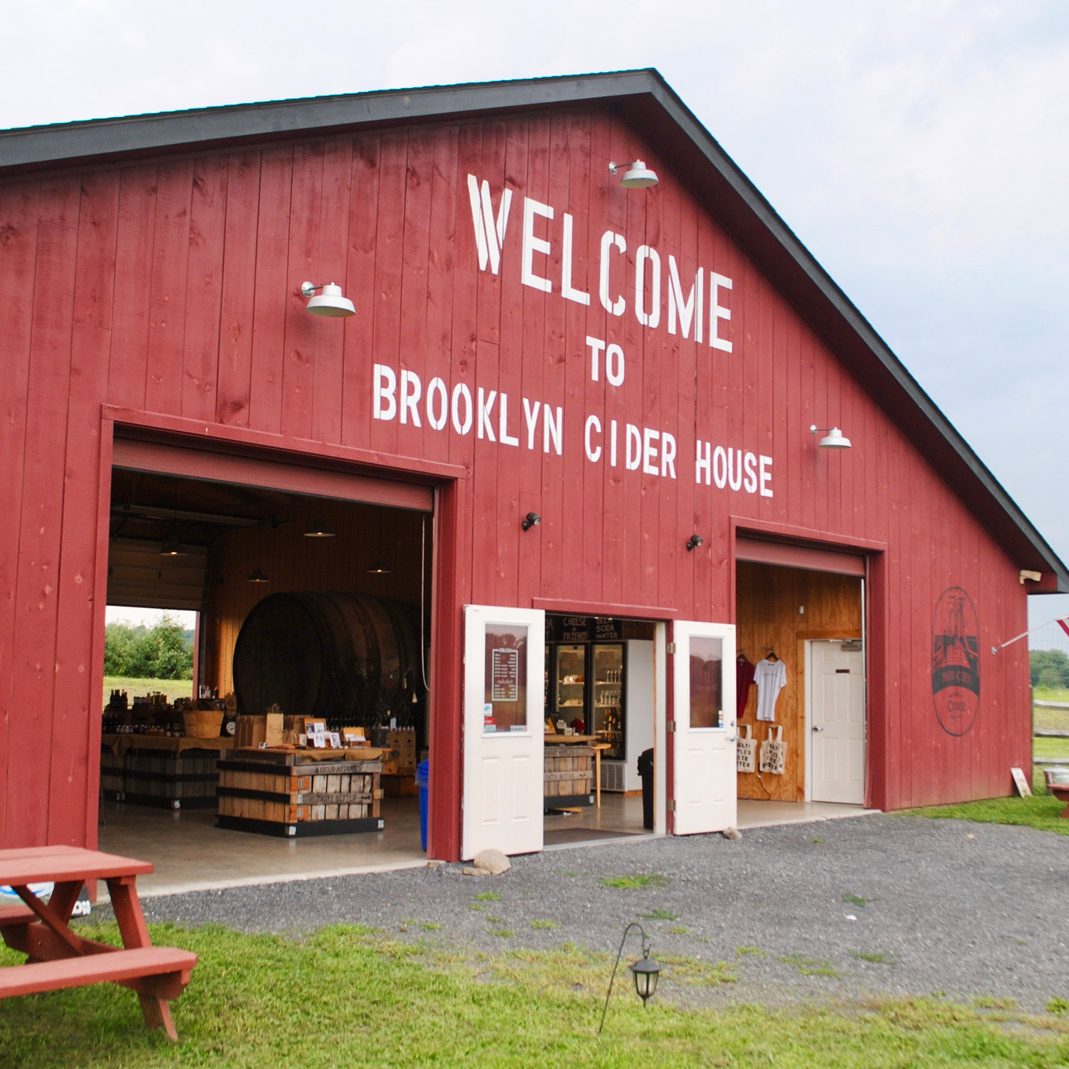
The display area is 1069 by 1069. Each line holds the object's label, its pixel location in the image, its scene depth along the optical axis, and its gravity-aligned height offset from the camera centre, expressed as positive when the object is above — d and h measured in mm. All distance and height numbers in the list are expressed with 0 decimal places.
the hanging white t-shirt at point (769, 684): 16344 -21
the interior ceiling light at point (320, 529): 18330 +2108
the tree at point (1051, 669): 68694 +952
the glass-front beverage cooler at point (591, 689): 17031 -117
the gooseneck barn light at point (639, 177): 11742 +4482
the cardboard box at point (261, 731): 11898 -499
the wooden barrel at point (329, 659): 15336 +220
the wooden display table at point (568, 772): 14398 -1017
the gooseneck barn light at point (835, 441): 13992 +2571
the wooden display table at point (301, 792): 11664 -1040
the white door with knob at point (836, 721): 15562 -458
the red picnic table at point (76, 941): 4699 -1060
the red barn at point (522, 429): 8062 +2046
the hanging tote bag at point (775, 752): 16312 -869
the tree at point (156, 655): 35438 +546
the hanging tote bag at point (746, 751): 16672 -869
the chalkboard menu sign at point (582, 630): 17141 +670
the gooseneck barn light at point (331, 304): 8984 +2547
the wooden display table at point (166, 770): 14203 -1040
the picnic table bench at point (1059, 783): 15211 -1147
